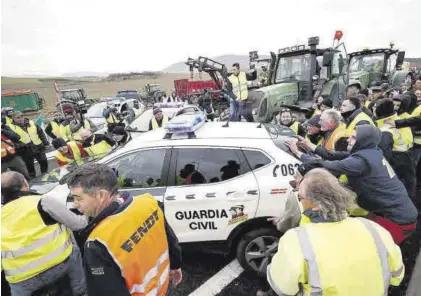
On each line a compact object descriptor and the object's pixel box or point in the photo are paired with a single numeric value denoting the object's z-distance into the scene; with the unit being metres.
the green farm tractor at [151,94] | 22.47
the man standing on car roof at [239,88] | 8.58
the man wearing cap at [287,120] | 5.32
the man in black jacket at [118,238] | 1.52
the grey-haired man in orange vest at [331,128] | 3.68
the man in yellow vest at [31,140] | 6.64
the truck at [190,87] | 20.22
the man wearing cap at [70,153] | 5.07
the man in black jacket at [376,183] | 2.73
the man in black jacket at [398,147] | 4.31
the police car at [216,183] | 3.13
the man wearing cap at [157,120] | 6.82
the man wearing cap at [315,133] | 4.22
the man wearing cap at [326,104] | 5.57
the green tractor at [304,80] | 8.27
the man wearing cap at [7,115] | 6.55
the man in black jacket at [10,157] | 5.68
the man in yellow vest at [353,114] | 3.79
